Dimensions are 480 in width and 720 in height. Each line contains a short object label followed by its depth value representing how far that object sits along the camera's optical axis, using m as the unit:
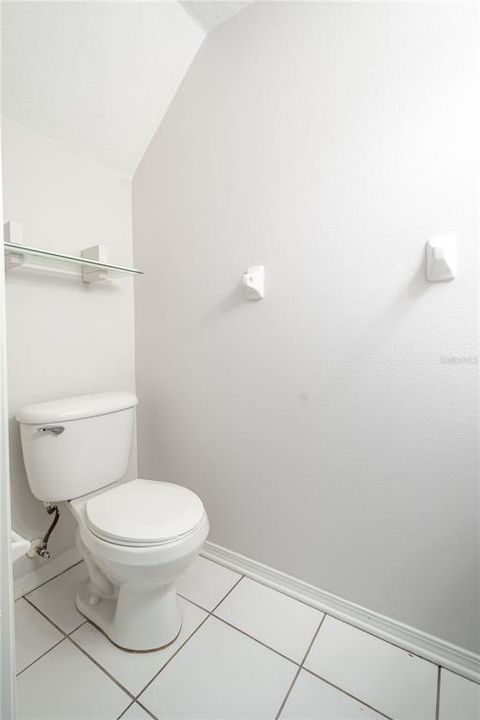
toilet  0.92
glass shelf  1.05
